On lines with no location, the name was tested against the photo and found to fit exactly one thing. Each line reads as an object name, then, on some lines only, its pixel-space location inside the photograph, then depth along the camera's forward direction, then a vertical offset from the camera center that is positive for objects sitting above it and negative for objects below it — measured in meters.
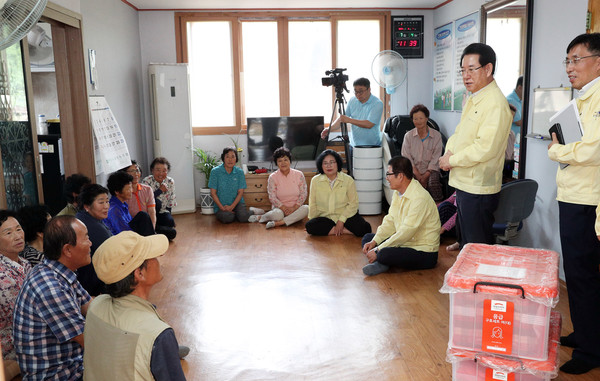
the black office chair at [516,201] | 3.60 -0.67
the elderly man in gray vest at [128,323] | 1.42 -0.58
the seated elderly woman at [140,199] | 4.67 -0.79
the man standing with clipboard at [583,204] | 2.27 -0.46
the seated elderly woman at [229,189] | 5.93 -0.89
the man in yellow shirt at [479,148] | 2.76 -0.24
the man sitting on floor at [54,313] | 2.04 -0.77
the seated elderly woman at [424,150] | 5.54 -0.48
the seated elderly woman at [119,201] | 3.94 -0.69
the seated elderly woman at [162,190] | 5.34 -0.81
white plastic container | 5.92 -0.79
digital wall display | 6.82 +0.89
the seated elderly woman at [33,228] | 2.93 -0.64
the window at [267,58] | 6.78 +0.65
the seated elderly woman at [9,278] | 2.46 -0.77
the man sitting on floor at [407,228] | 3.91 -0.92
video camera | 6.05 +0.31
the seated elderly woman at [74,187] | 3.58 -0.50
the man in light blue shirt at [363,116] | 6.00 -0.12
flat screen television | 6.58 -0.34
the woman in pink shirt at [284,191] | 5.76 -0.91
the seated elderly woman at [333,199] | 5.16 -0.90
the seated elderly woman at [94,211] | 3.19 -0.60
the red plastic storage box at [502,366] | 2.04 -1.02
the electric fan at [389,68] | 6.21 +0.43
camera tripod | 6.08 -0.26
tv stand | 6.38 -0.99
